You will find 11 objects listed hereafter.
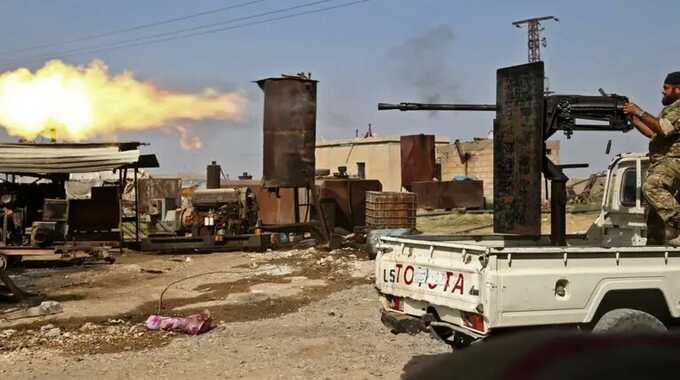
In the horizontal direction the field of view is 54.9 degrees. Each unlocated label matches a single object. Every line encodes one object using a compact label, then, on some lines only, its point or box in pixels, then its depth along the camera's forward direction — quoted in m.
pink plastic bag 7.80
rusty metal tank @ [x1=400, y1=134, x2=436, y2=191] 27.88
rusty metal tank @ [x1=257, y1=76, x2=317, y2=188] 17.58
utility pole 58.25
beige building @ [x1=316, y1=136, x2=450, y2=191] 36.94
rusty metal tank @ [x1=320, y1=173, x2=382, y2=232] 19.47
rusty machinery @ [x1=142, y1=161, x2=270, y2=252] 16.64
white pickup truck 4.63
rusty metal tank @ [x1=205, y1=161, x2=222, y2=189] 22.53
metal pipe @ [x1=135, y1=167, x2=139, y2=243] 16.61
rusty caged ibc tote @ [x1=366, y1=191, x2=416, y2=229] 17.58
